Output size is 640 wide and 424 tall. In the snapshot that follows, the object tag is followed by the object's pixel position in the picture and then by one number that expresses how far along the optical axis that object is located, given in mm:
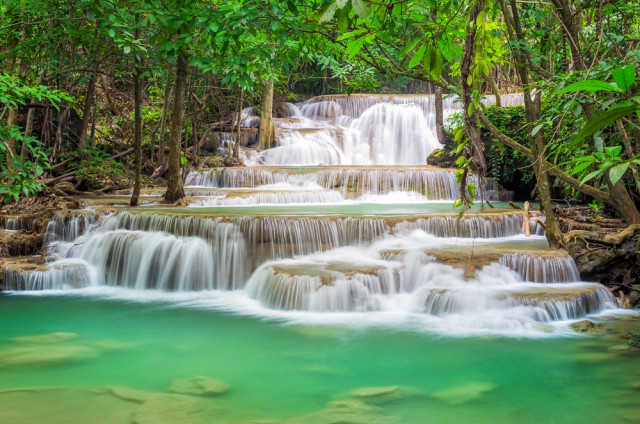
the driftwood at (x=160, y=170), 15852
